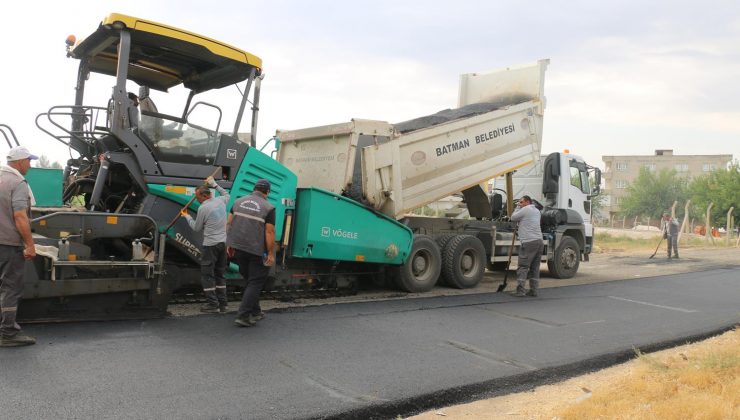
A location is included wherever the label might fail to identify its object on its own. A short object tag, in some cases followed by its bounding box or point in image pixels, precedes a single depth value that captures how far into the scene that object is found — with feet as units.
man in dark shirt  18.90
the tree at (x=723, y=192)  132.57
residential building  278.67
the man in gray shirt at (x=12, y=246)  15.01
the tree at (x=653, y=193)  224.12
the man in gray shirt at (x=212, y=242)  20.47
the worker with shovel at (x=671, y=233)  60.03
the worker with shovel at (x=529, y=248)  29.25
